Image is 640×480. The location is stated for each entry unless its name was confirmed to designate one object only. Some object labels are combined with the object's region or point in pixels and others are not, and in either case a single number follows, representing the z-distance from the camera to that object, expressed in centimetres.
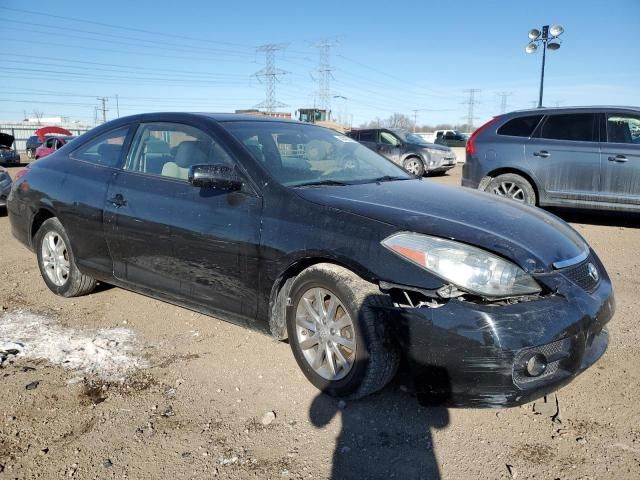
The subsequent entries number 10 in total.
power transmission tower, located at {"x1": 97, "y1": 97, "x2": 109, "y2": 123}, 8394
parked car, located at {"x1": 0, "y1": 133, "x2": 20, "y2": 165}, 2320
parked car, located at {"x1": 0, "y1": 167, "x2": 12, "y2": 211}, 930
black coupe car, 249
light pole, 1756
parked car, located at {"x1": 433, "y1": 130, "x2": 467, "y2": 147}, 3041
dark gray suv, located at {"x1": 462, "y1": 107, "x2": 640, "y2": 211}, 714
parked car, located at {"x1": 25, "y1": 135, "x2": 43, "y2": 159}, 3266
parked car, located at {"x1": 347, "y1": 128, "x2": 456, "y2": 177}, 1641
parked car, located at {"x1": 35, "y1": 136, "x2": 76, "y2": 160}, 2585
